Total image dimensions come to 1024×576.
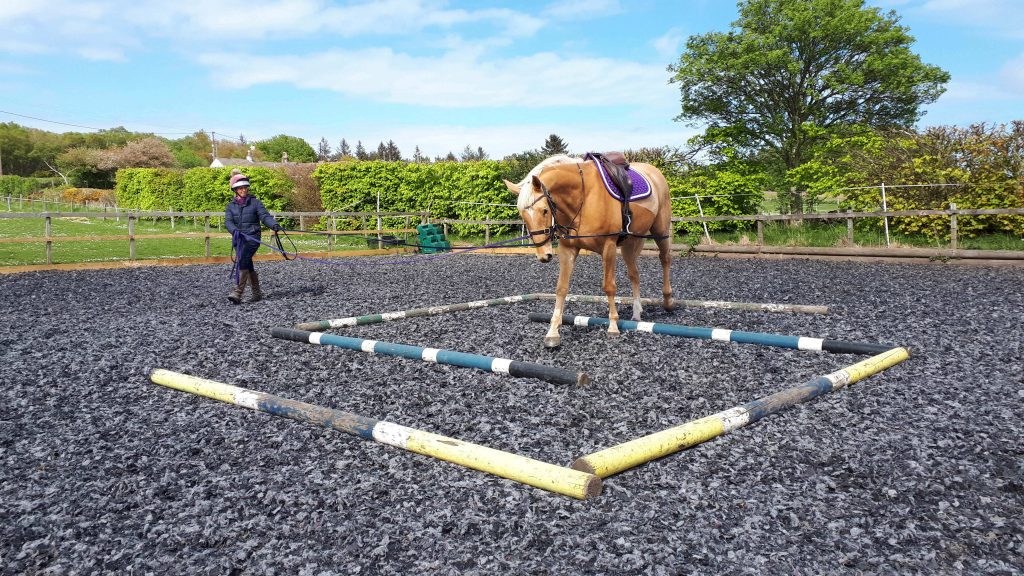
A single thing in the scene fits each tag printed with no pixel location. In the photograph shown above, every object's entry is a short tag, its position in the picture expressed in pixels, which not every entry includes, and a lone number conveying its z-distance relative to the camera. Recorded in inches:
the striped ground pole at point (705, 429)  121.0
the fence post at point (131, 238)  618.0
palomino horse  226.8
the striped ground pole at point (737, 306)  302.2
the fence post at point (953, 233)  535.2
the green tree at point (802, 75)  912.3
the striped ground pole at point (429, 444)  115.2
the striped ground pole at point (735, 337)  215.5
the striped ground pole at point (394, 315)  282.0
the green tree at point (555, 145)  1567.9
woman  378.3
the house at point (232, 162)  2401.6
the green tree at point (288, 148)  4234.7
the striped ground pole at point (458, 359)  185.2
